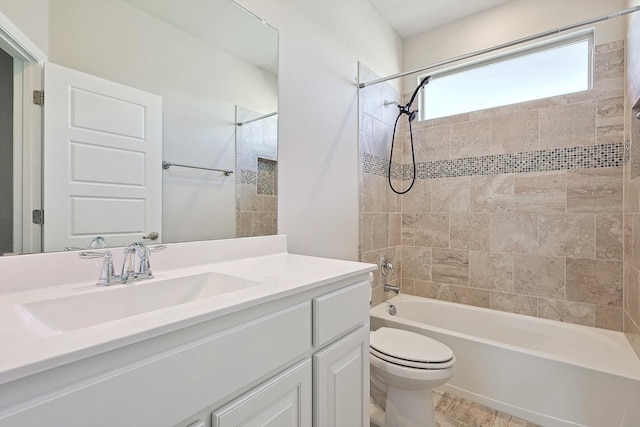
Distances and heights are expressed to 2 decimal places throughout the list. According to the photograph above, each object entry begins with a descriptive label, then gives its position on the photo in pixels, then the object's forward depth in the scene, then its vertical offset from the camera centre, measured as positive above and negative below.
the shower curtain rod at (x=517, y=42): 1.42 +0.95
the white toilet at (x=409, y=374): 1.43 -0.76
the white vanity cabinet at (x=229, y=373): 0.47 -0.33
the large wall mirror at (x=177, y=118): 0.96 +0.39
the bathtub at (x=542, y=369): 1.46 -0.84
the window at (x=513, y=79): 2.09 +1.04
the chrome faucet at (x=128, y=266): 0.91 -0.17
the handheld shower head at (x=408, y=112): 2.43 +0.82
